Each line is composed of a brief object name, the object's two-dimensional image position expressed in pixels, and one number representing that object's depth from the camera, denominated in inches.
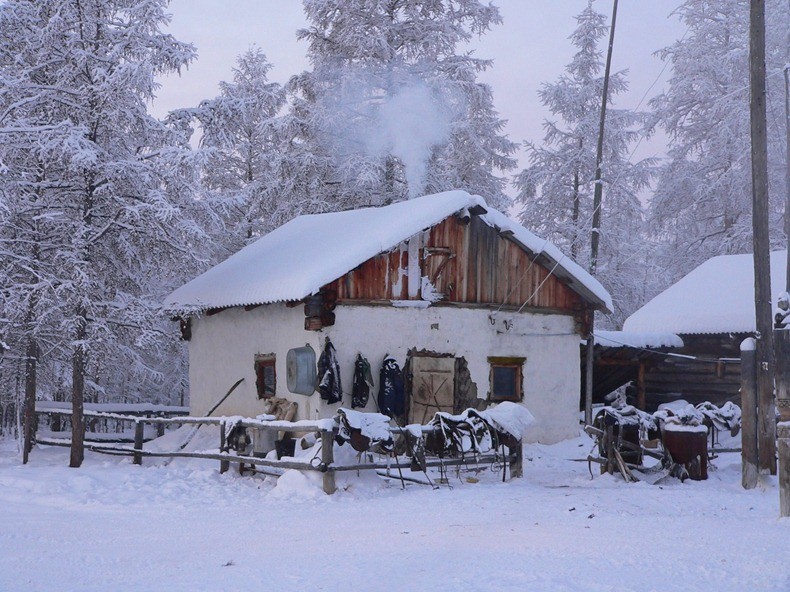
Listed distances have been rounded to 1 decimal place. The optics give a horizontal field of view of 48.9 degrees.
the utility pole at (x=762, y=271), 544.7
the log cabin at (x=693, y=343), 906.1
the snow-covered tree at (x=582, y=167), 1205.1
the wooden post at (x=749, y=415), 520.7
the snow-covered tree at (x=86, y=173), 593.6
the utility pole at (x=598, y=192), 1120.2
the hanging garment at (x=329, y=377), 612.7
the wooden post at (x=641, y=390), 925.8
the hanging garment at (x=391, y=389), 646.5
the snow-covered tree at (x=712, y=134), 1211.2
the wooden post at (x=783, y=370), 421.1
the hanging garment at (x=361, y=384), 630.5
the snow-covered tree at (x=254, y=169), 1103.0
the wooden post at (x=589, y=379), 804.6
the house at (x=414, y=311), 642.8
